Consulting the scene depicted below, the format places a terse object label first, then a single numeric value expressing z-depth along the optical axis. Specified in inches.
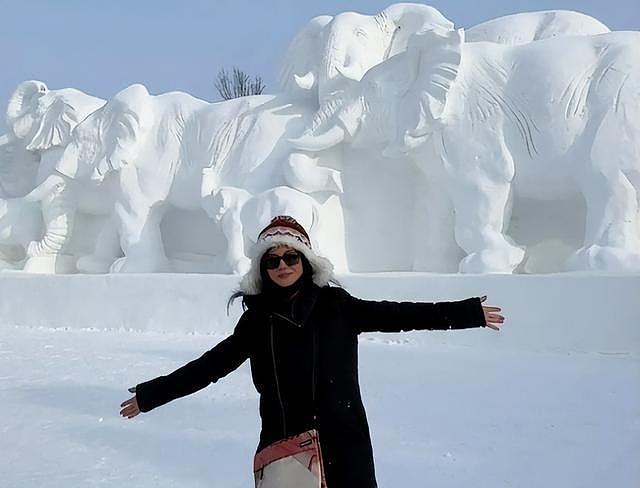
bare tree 727.1
